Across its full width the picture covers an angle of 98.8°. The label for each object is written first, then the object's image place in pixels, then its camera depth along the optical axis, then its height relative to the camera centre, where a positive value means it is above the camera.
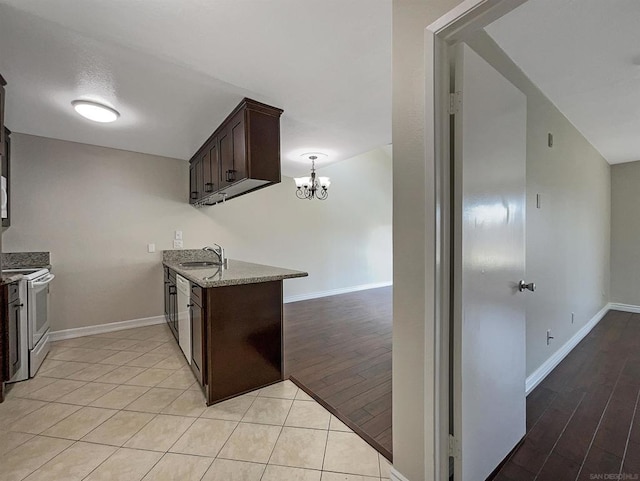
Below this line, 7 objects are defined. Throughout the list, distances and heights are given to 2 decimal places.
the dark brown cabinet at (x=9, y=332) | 2.13 -0.74
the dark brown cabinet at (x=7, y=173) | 2.87 +0.72
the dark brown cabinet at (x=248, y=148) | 2.28 +0.81
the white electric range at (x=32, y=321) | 2.39 -0.74
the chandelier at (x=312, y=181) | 3.89 +0.88
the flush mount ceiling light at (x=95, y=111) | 2.32 +1.13
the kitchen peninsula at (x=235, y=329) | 2.03 -0.70
